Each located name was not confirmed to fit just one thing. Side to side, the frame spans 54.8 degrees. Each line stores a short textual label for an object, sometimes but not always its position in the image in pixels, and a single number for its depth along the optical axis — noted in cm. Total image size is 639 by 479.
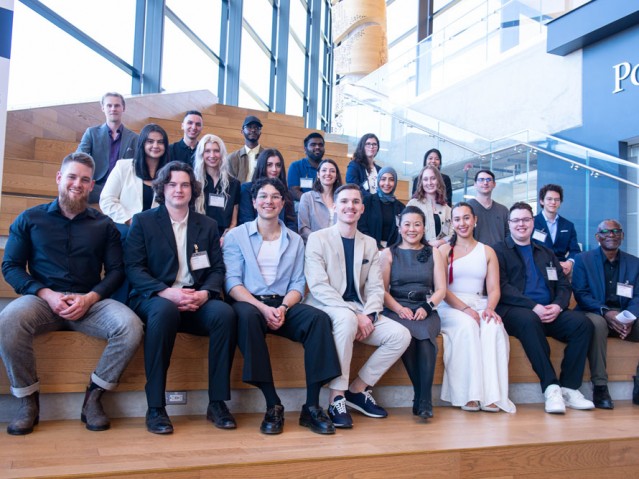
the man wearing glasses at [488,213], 437
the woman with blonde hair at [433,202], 441
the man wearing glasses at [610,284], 383
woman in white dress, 329
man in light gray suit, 420
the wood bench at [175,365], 268
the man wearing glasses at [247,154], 495
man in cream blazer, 295
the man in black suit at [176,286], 262
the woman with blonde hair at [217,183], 388
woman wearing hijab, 431
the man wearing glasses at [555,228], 444
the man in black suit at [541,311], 349
